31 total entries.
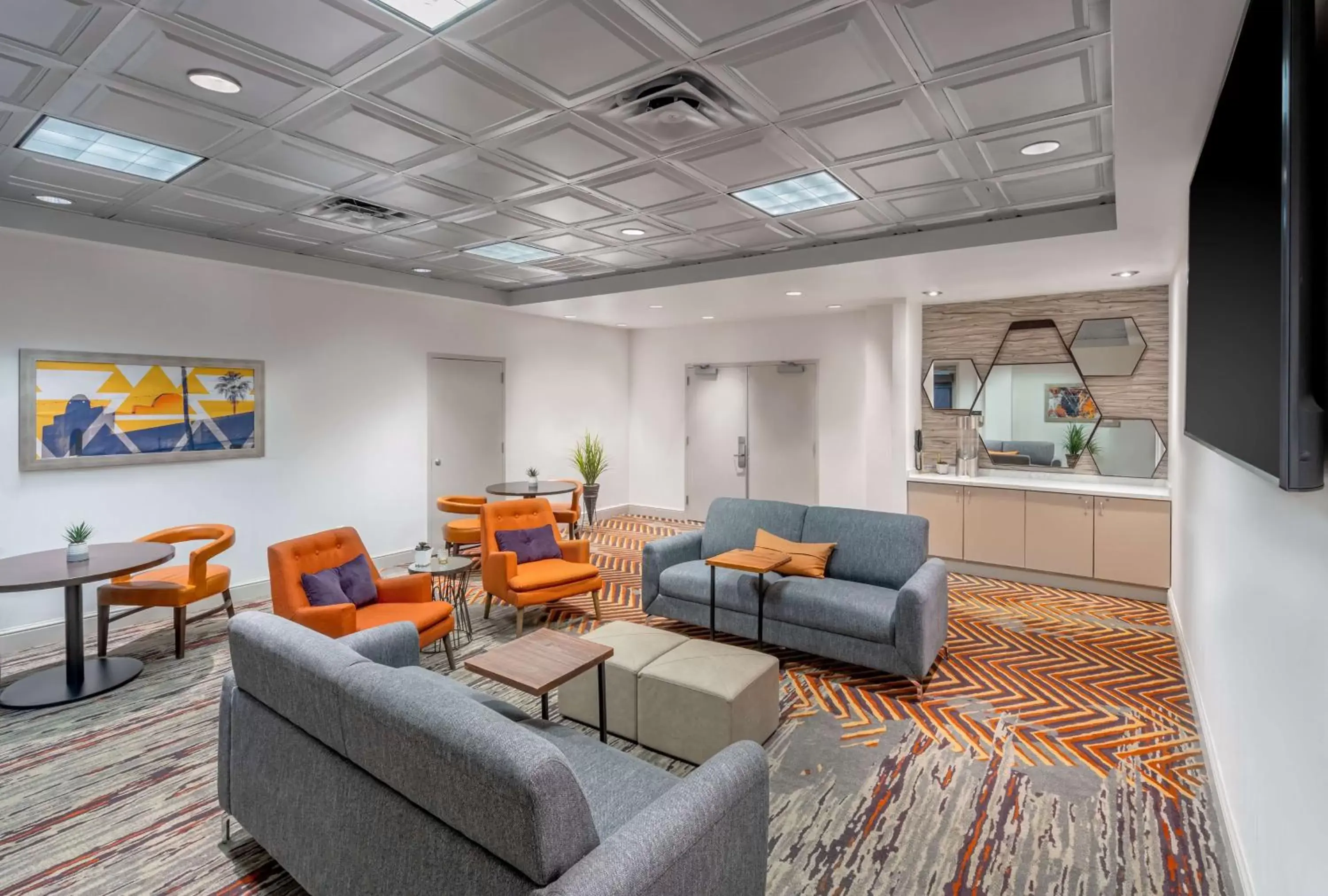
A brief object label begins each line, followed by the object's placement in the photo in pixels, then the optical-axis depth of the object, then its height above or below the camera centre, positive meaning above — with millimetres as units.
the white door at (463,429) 7082 +78
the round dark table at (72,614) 3527 -1028
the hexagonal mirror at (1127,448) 5953 -145
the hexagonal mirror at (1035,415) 6266 +179
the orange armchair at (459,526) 5945 -844
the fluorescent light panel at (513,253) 5430 +1592
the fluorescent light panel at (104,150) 3146 +1502
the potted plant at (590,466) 8516 -415
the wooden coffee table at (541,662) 2424 -913
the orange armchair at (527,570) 4594 -1011
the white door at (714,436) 8648 -19
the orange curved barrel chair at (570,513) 6320 -772
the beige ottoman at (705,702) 2879 -1239
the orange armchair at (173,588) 4086 -976
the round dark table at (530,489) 6246 -537
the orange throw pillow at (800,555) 4250 -819
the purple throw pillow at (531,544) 4969 -847
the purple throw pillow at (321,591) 3641 -879
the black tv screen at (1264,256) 1180 +406
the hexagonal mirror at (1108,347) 5957 +807
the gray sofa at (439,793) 1402 -931
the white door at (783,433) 8094 +27
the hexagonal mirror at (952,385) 6777 +523
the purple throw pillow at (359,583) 3885 -892
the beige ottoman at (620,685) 3145 -1244
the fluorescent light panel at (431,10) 2160 +1453
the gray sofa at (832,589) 3689 -995
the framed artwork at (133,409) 4469 +213
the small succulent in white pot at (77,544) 3781 -649
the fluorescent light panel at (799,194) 3831 +1506
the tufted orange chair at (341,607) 3494 -947
